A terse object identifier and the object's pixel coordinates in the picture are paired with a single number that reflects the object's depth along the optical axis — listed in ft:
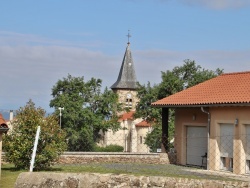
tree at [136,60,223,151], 178.50
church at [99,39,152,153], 270.05
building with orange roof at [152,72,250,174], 73.46
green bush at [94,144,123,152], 227.08
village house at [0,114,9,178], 54.29
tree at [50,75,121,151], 200.30
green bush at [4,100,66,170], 66.95
